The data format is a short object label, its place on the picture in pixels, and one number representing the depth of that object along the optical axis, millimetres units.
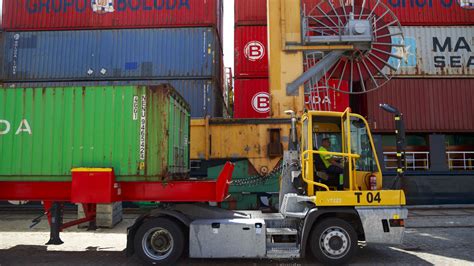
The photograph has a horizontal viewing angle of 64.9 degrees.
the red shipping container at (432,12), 18094
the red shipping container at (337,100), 16489
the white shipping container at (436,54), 17750
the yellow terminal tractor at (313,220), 6320
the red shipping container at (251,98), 16797
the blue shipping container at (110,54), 16578
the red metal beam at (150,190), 6562
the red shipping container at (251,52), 17062
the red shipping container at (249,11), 17594
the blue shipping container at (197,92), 15969
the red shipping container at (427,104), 17469
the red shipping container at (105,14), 17172
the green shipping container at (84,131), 6484
